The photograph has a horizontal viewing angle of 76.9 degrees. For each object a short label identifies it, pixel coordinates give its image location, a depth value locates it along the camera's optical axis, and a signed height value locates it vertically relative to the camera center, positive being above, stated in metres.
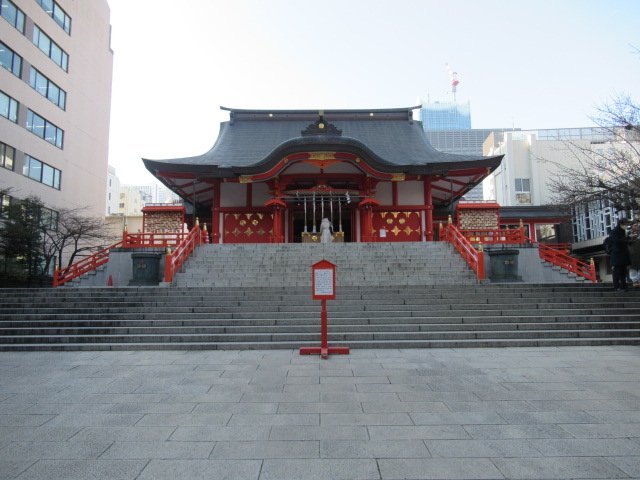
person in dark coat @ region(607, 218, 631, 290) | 11.20 +0.55
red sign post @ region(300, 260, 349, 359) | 7.30 -0.18
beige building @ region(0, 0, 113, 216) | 24.64 +12.48
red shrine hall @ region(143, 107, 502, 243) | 19.34 +4.82
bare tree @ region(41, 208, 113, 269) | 21.45 +2.65
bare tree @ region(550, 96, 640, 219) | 11.20 +2.78
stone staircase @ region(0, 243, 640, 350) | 8.47 -0.96
